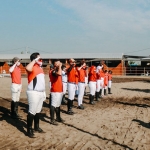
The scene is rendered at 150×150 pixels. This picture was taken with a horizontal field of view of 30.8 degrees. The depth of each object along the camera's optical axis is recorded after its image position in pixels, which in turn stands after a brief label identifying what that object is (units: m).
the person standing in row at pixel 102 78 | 14.98
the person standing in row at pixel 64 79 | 12.95
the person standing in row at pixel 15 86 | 9.34
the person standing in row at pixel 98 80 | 13.95
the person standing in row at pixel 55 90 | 8.32
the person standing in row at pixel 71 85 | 10.05
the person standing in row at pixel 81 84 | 11.22
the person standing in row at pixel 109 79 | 17.81
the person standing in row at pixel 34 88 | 6.91
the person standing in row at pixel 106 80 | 16.72
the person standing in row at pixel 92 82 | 12.69
